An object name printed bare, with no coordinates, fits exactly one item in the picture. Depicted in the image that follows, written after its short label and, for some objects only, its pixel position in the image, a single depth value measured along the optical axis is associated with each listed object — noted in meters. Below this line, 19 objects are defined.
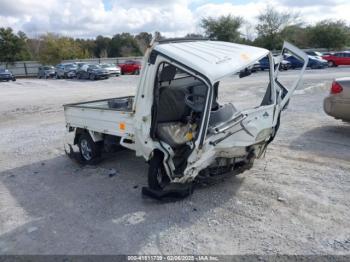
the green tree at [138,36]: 57.62
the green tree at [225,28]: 53.31
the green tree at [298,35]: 50.16
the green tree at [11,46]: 50.88
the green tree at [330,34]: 48.06
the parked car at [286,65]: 29.42
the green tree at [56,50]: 50.84
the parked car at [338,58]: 32.28
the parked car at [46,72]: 37.61
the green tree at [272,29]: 50.03
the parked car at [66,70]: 33.53
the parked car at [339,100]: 7.15
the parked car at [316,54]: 33.45
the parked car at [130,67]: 34.78
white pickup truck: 4.15
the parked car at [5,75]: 33.75
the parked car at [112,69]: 31.06
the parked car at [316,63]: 30.84
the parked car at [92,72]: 29.99
